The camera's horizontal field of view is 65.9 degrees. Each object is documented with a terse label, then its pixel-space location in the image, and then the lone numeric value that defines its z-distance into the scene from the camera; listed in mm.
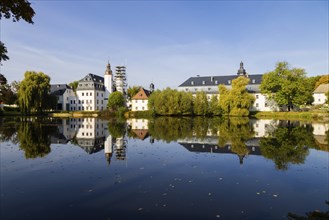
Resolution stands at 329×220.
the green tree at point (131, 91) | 102275
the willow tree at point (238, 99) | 56125
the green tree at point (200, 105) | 61406
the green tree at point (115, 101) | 68331
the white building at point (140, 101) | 77938
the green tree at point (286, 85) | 56906
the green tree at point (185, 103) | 59812
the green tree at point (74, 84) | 101475
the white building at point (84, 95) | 79750
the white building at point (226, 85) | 72438
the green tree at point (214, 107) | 61219
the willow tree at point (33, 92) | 55250
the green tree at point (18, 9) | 7070
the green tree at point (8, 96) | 67162
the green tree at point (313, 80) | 90500
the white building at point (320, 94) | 76575
